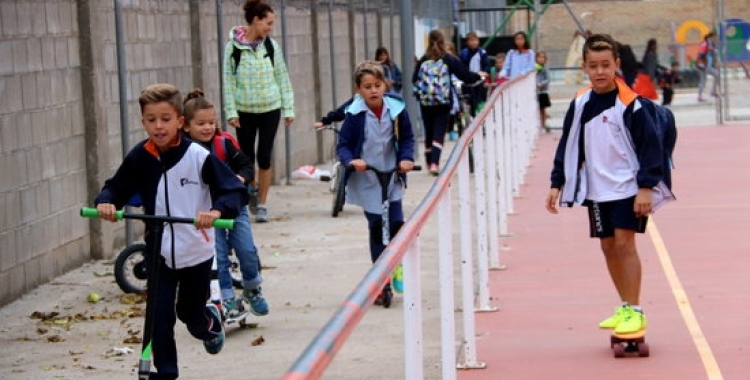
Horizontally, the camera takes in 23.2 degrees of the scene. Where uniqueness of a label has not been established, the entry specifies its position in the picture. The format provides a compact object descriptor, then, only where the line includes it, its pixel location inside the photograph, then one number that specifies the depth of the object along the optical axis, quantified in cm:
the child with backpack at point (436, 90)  2120
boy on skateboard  926
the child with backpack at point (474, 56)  3053
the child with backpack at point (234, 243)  961
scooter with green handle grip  752
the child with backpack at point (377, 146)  1146
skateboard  928
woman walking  1534
